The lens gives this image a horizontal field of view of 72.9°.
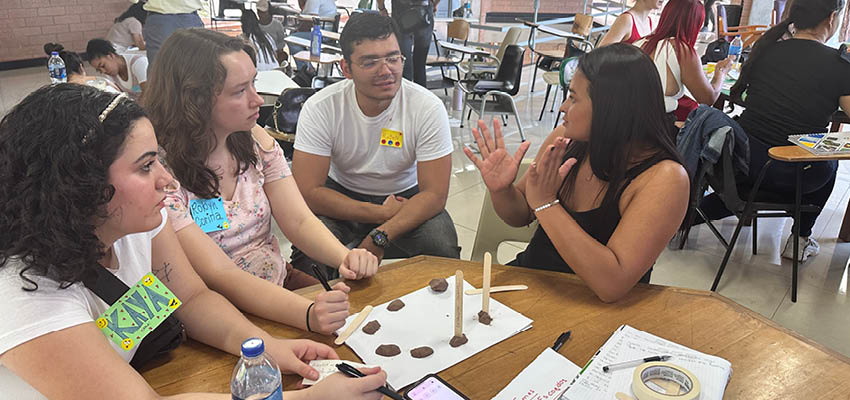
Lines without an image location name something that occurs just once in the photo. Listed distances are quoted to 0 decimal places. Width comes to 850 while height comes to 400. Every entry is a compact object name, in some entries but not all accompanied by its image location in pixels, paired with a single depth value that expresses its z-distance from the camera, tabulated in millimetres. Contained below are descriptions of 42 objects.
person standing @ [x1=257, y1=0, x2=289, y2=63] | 6301
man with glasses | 2273
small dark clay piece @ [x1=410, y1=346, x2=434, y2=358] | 1175
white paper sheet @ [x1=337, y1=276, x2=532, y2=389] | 1153
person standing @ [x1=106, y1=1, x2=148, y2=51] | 5609
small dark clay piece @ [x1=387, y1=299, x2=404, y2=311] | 1346
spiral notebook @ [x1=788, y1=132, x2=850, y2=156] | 2457
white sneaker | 3193
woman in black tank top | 1431
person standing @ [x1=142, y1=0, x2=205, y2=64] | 4445
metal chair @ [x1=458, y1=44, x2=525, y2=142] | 4828
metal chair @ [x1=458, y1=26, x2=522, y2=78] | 5809
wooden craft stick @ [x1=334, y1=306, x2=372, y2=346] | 1230
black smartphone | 1063
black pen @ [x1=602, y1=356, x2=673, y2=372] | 1142
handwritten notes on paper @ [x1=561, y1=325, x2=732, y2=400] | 1083
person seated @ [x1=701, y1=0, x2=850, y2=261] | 2857
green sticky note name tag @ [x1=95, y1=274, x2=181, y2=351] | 1037
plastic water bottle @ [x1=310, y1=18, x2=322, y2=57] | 4930
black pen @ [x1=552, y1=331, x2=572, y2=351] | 1218
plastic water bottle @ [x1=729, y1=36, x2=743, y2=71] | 4364
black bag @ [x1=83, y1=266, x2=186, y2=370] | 1022
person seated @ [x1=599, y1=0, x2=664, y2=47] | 3766
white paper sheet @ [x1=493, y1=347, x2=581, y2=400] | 1084
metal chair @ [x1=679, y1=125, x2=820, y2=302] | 2707
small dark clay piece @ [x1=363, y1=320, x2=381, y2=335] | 1256
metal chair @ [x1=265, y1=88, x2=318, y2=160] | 3071
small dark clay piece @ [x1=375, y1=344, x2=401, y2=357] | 1176
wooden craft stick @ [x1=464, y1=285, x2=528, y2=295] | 1428
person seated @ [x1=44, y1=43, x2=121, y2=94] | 3713
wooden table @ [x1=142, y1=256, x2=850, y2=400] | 1122
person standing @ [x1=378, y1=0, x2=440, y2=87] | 5258
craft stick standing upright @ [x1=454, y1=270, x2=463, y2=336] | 1218
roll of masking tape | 1022
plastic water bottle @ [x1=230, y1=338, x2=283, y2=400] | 956
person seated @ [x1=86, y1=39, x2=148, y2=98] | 4191
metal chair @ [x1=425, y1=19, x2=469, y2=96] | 6980
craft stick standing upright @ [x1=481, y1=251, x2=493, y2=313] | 1313
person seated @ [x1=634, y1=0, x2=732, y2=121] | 3068
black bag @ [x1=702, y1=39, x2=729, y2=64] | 5336
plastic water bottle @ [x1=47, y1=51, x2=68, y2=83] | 3928
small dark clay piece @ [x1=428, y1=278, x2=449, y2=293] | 1414
